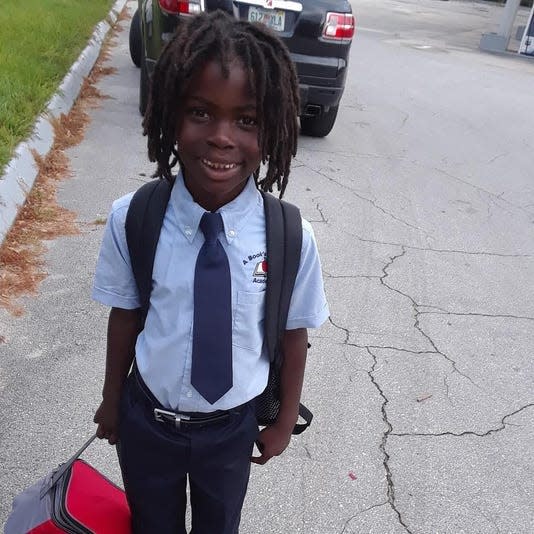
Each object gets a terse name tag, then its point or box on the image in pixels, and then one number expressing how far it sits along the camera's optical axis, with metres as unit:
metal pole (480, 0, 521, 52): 17.69
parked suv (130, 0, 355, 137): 5.77
